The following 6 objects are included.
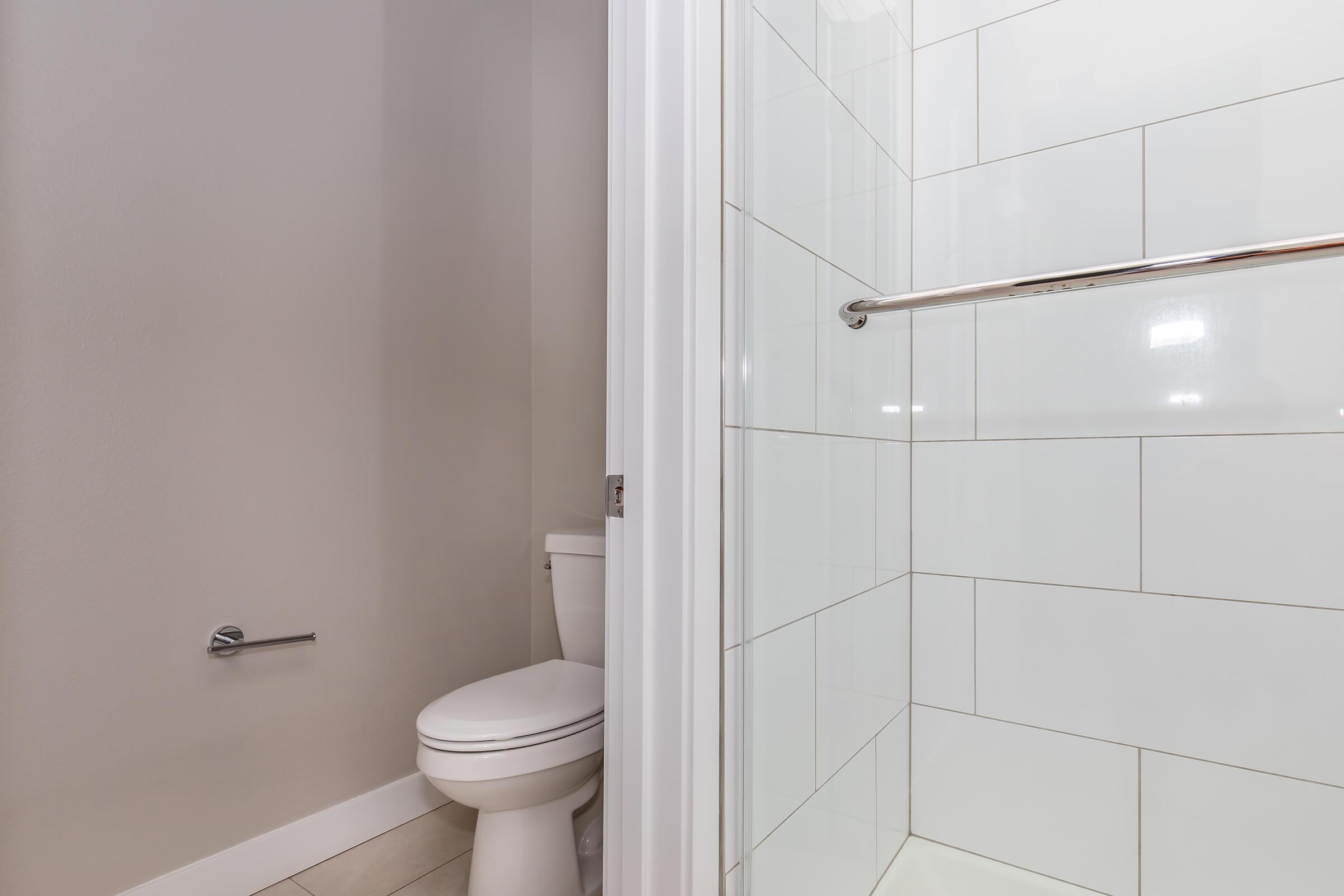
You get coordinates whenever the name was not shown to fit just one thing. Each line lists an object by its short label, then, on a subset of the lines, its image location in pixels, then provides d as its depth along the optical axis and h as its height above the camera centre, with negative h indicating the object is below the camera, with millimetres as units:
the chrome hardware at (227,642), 1371 -386
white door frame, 761 +1
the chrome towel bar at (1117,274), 763 +231
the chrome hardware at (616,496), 821 -50
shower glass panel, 868 -2
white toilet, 1214 -572
